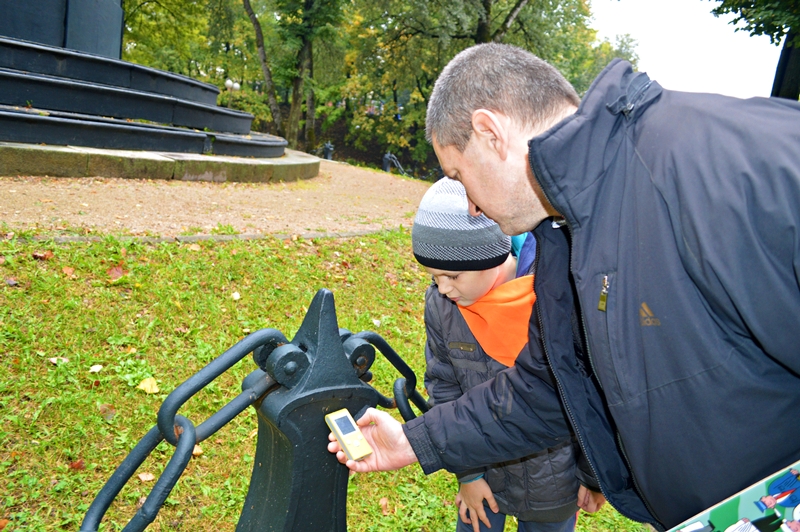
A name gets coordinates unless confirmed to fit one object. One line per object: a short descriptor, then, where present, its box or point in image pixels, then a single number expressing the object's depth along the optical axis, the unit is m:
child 2.10
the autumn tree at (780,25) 9.46
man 1.09
